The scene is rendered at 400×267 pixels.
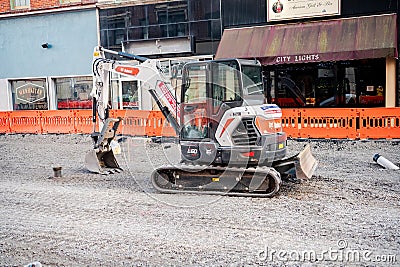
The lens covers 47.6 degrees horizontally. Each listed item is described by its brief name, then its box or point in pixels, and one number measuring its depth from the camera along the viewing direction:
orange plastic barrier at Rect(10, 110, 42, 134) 18.78
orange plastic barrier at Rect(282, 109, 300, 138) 14.99
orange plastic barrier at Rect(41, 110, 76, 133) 18.20
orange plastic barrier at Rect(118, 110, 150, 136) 16.67
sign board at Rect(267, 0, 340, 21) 17.45
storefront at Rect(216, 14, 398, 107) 16.50
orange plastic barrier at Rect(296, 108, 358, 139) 14.22
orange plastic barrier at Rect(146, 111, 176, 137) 16.44
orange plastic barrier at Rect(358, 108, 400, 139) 13.77
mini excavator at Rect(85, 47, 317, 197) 8.01
